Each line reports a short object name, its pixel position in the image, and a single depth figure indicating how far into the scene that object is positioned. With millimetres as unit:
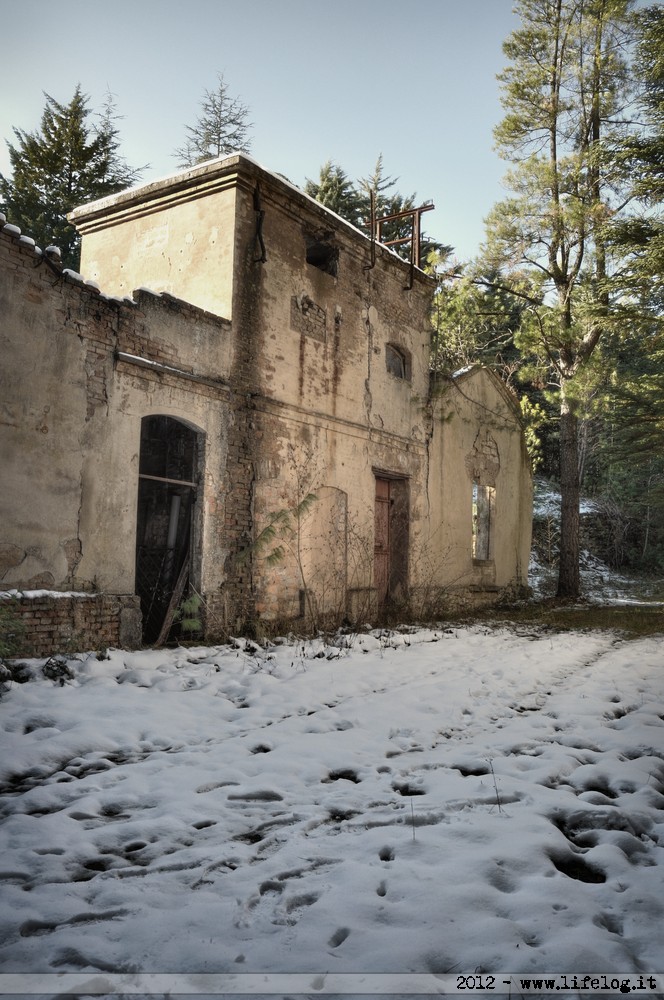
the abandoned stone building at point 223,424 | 6531
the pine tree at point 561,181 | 14867
